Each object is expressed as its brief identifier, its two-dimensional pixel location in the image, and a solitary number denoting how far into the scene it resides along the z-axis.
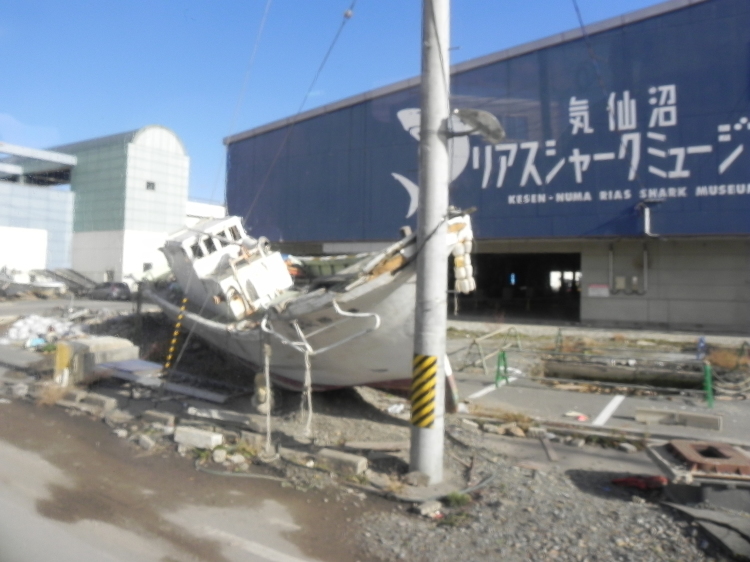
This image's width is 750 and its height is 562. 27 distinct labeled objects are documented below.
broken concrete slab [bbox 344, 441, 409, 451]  7.24
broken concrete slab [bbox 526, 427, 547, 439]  8.20
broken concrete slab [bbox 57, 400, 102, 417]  9.11
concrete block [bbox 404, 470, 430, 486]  6.25
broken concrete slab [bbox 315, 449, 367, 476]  6.52
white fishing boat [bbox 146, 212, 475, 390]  7.64
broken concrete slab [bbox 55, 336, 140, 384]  10.72
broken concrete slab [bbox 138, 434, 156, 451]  7.49
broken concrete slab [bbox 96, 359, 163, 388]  10.66
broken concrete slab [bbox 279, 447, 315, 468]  6.89
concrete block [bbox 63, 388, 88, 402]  9.68
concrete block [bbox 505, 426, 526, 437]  8.27
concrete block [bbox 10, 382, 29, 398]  10.38
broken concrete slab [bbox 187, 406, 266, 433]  8.07
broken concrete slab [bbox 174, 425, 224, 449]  7.37
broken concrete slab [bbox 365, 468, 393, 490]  6.22
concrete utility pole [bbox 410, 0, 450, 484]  6.36
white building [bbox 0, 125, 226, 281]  40.16
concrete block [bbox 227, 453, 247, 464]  6.97
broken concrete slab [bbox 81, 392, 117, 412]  9.20
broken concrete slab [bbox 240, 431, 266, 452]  7.36
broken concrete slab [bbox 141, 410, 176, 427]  8.37
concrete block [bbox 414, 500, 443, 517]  5.52
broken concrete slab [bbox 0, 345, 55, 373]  12.64
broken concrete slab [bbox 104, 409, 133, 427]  8.61
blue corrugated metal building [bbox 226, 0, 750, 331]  18.66
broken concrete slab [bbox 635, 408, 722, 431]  8.57
